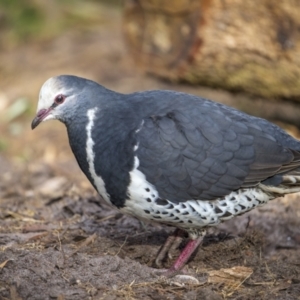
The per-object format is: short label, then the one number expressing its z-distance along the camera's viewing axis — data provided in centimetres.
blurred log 1479
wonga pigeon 930
